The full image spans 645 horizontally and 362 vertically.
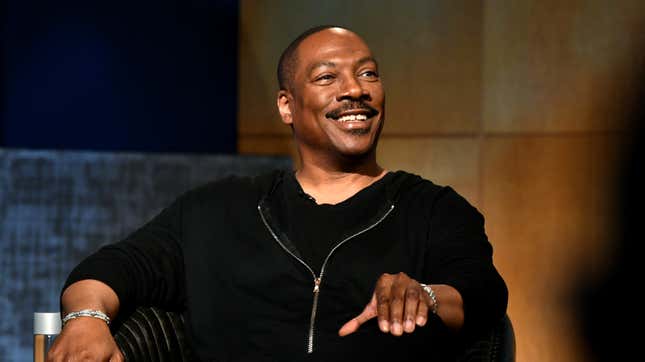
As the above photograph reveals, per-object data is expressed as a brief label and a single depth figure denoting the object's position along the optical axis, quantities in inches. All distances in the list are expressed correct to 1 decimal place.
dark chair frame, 171.8
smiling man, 173.9
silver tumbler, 173.0
